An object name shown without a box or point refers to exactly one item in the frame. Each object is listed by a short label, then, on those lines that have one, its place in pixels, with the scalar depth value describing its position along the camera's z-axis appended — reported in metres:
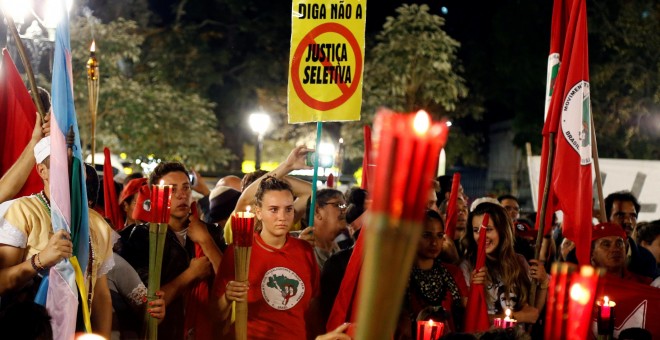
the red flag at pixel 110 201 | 8.48
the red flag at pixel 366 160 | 10.34
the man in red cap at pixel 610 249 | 7.30
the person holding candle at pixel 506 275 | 6.56
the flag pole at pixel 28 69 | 5.05
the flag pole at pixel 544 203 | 6.72
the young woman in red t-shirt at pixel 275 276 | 5.54
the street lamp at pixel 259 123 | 20.34
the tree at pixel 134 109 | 29.22
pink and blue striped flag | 4.62
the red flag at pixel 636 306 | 6.70
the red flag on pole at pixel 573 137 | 7.11
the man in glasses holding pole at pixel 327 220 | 7.06
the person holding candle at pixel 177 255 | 5.82
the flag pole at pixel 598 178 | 7.62
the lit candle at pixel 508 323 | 3.93
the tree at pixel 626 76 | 27.53
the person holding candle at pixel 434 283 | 5.98
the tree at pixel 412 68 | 29.84
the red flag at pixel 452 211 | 8.09
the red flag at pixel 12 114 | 6.20
